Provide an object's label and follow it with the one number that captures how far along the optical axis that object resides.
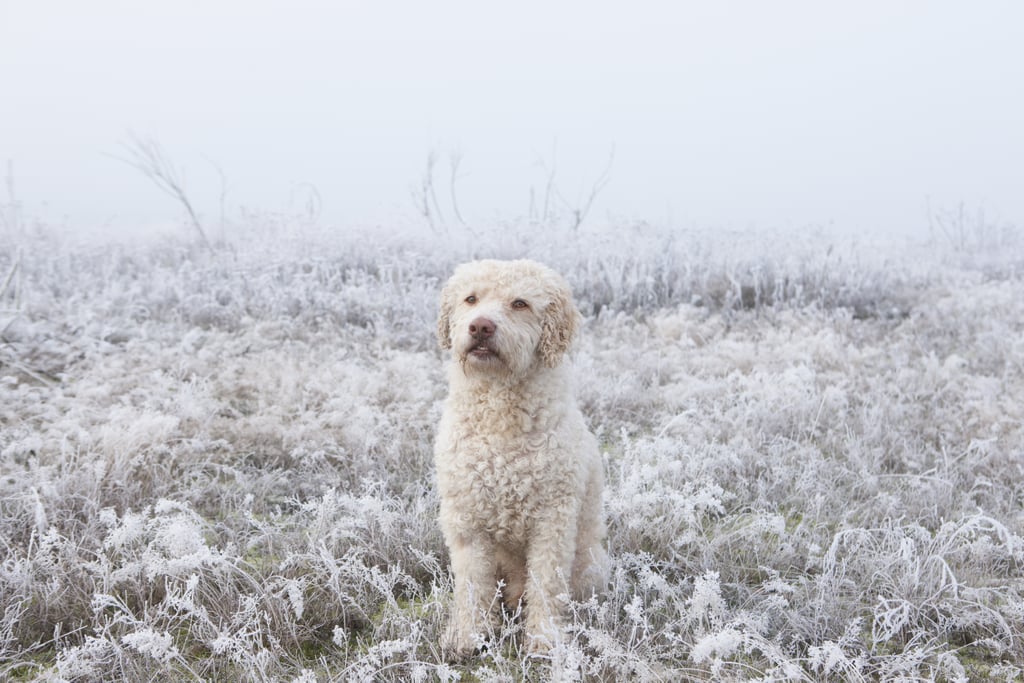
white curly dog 2.72
